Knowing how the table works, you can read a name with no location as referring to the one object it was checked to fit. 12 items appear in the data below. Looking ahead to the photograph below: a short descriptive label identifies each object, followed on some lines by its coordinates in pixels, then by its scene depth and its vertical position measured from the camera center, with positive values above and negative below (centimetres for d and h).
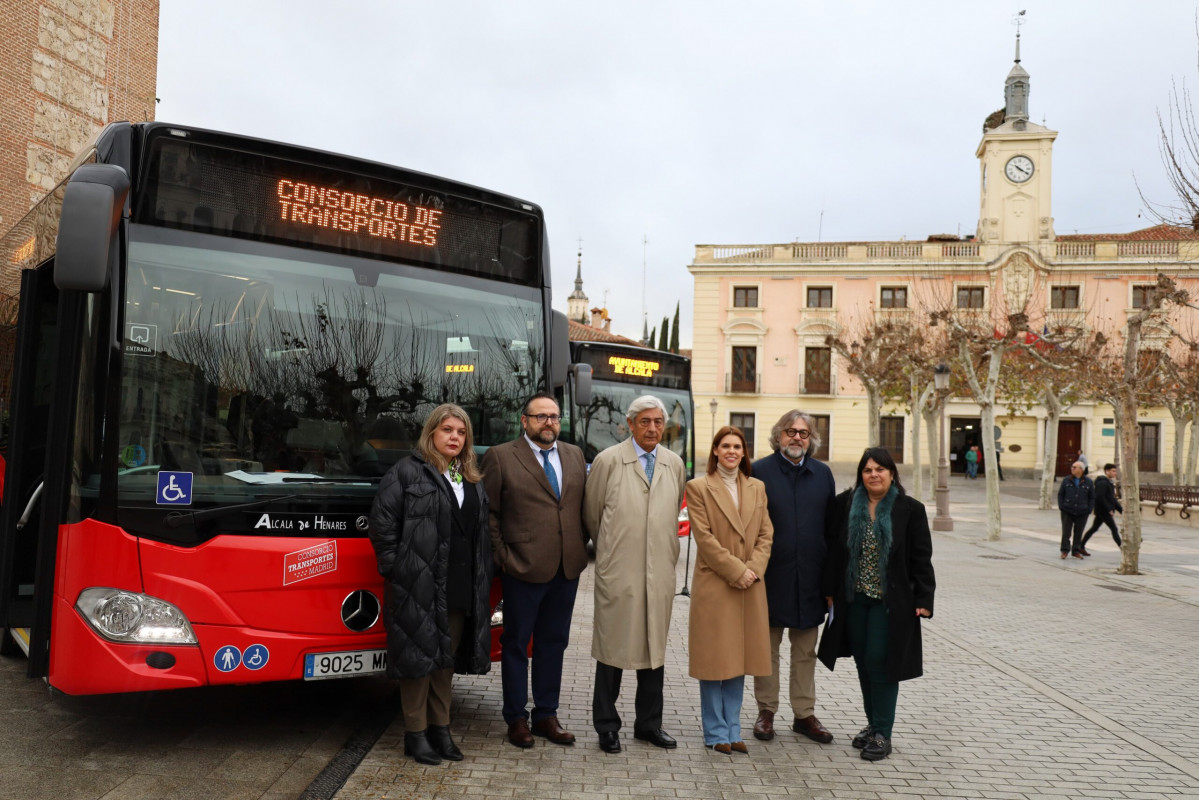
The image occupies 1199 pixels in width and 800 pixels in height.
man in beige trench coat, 508 -67
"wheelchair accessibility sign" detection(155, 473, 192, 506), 435 -31
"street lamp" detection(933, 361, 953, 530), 2266 -124
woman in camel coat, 508 -82
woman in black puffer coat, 464 -70
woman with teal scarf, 511 -78
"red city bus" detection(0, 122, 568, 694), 432 +11
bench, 2408 -128
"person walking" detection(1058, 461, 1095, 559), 1680 -102
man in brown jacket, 509 -62
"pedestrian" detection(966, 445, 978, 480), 4280 -91
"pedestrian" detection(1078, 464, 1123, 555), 1761 -105
